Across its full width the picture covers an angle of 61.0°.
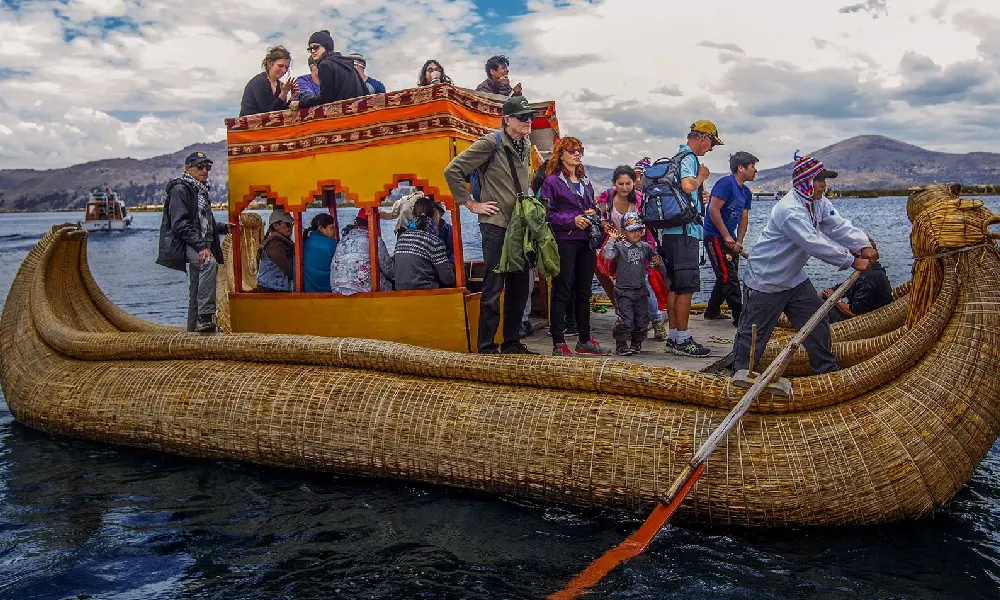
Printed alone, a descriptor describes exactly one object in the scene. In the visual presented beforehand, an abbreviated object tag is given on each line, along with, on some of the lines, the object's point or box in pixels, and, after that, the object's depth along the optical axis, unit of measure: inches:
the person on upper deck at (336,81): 337.4
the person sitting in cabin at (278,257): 357.7
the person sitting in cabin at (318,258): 348.5
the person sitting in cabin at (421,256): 317.1
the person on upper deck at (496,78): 402.9
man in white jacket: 241.9
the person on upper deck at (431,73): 394.0
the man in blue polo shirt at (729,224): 379.9
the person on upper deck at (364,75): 379.3
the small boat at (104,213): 3122.5
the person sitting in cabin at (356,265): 332.5
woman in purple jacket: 313.9
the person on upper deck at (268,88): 362.9
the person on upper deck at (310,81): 368.8
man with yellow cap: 320.8
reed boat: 216.5
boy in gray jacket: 323.9
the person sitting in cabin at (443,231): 334.0
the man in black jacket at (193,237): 347.6
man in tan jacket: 287.3
